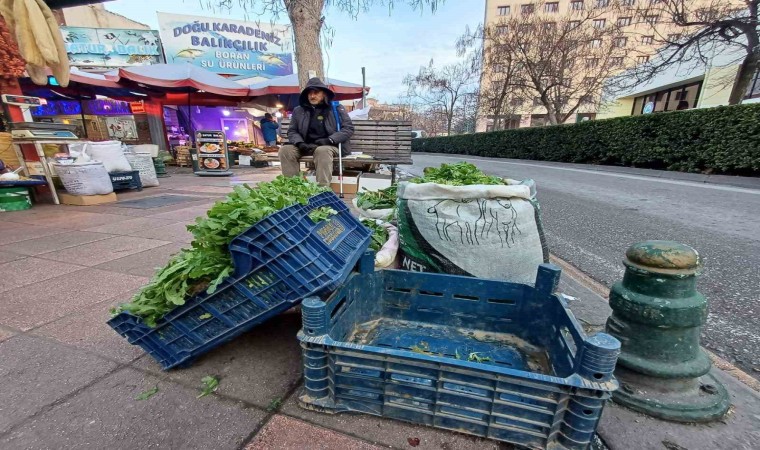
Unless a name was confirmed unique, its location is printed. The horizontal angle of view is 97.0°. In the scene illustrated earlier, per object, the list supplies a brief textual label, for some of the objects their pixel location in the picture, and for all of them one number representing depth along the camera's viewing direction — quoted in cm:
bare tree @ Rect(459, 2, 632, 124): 1773
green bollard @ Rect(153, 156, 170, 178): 902
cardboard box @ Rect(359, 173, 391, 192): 601
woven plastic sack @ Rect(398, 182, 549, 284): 212
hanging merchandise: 383
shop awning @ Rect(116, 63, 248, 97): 894
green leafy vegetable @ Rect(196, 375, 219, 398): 139
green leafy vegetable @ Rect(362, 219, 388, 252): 246
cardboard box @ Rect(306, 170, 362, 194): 594
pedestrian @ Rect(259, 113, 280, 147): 1409
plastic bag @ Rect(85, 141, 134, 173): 588
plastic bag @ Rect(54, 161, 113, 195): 512
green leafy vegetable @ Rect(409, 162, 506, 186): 244
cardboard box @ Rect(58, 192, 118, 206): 527
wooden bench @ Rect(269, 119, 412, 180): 603
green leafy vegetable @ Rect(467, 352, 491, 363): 152
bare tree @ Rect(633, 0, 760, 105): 1097
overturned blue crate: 125
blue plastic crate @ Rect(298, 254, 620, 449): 107
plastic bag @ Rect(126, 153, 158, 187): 691
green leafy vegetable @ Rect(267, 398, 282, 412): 132
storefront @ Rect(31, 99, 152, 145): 1337
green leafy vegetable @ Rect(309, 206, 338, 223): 157
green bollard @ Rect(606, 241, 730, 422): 127
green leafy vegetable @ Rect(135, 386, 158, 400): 137
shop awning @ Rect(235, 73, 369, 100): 1039
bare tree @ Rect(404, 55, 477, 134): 2788
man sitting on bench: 496
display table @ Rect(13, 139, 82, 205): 507
